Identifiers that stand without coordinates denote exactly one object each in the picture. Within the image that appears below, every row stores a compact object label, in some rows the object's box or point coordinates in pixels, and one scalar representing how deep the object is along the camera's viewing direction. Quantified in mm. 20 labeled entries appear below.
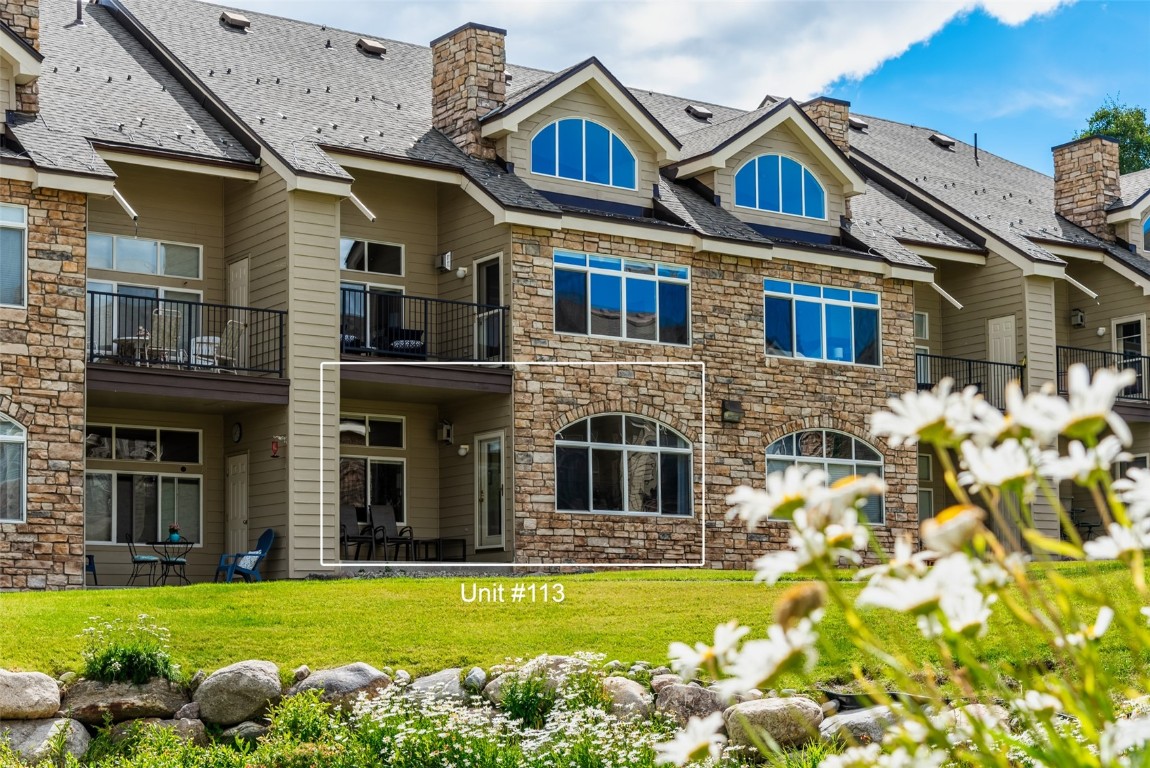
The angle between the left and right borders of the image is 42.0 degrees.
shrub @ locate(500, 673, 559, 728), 12133
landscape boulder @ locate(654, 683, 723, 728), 11914
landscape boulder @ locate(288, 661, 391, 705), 12453
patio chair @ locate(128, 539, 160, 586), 20156
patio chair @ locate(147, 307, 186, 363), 20250
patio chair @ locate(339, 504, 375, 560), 21703
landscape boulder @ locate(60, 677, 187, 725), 12062
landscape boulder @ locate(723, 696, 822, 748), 11047
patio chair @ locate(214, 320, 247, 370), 21125
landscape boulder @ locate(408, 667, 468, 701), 12516
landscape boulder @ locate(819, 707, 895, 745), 11078
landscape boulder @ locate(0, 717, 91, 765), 11469
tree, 48062
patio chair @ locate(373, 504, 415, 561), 22109
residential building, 20391
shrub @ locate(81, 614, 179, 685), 12344
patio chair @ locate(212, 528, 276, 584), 19938
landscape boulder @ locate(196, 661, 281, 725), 12234
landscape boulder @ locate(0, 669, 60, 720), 11695
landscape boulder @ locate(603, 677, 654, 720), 12016
